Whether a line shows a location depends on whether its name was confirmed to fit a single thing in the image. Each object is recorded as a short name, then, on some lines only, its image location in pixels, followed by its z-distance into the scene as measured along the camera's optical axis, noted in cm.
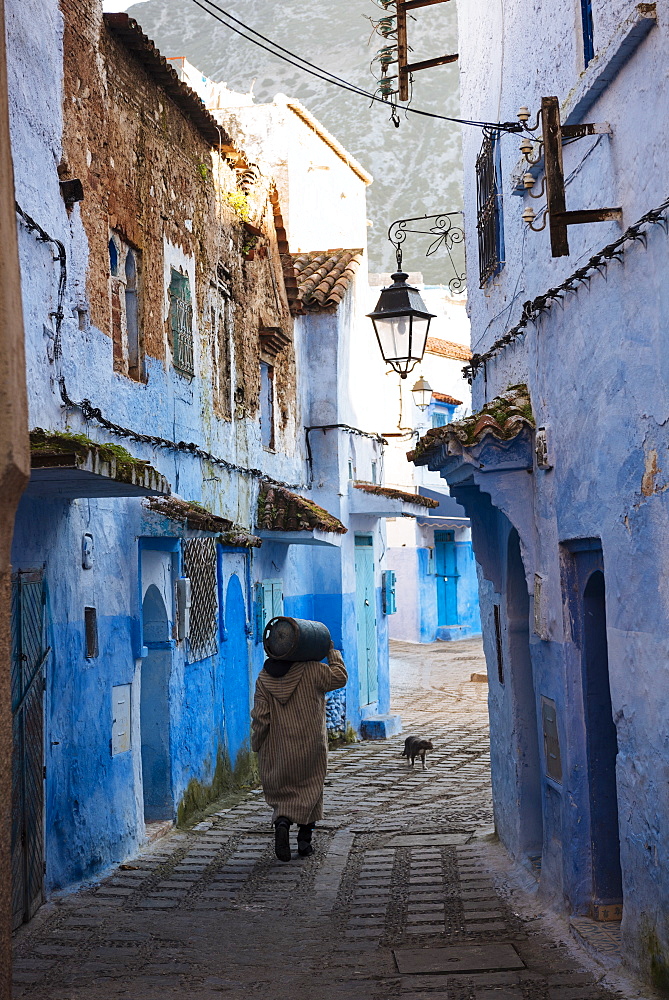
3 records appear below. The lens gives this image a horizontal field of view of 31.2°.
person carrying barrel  944
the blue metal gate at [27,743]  723
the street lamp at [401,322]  1147
